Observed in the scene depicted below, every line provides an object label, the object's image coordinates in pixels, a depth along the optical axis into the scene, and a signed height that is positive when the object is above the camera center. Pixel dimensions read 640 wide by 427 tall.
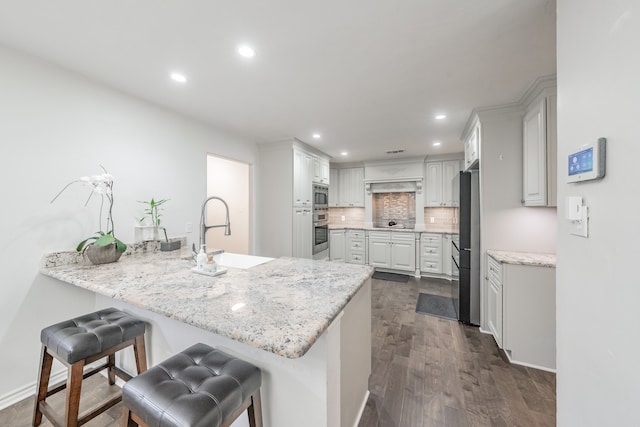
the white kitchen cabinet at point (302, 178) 3.81 +0.57
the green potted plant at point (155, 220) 2.34 -0.08
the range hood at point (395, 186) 5.03 +0.58
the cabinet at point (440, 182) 4.78 +0.62
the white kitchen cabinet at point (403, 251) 4.79 -0.81
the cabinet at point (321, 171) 4.47 +0.81
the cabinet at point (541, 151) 1.98 +0.53
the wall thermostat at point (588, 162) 0.80 +0.18
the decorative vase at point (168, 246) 2.38 -0.34
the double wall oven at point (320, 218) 4.42 -0.12
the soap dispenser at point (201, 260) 1.52 -0.31
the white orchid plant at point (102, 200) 1.79 +0.10
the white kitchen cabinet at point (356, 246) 5.26 -0.76
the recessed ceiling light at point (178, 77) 1.95 +1.12
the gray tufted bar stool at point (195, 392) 0.79 -0.65
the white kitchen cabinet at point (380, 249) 5.02 -0.78
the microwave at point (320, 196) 4.45 +0.31
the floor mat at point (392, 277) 4.52 -1.28
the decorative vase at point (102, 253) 1.74 -0.31
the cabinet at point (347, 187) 5.61 +0.58
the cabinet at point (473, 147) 2.72 +0.81
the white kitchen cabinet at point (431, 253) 4.61 -0.80
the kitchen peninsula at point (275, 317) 0.87 -0.40
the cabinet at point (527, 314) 1.96 -0.87
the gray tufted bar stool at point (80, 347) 1.18 -0.71
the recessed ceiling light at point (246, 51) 1.61 +1.11
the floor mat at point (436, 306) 3.06 -1.31
